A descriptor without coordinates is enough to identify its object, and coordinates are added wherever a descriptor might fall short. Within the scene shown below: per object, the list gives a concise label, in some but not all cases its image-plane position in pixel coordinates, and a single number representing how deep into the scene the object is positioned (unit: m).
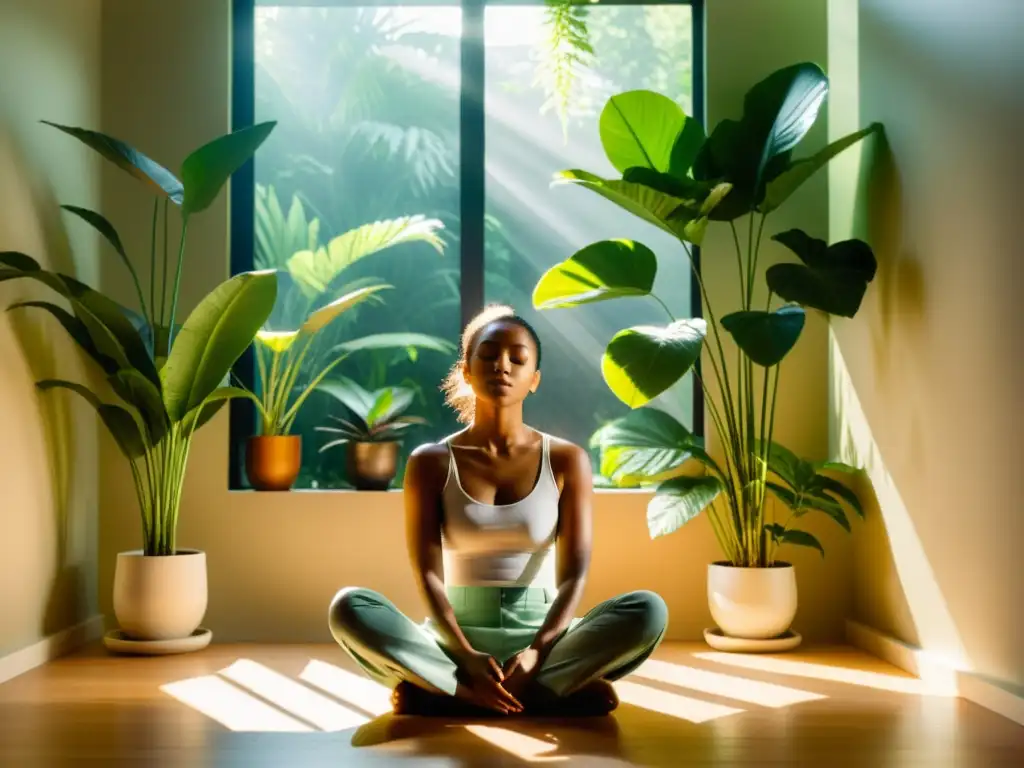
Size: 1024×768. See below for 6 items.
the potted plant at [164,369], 3.39
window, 4.14
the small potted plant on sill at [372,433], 3.94
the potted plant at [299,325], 3.78
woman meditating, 2.64
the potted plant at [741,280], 3.44
